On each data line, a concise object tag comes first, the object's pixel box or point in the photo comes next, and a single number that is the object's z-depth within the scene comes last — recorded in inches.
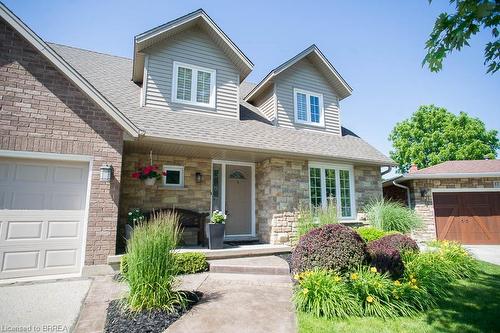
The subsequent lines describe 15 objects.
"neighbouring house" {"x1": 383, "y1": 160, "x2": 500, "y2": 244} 455.8
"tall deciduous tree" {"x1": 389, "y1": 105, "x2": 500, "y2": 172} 1106.7
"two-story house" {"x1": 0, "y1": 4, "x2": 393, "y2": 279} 215.2
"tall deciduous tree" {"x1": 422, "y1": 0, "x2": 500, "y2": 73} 105.5
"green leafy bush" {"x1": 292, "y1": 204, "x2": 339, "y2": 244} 301.8
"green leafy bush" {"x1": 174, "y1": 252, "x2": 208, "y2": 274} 223.5
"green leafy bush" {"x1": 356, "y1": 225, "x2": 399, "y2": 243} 291.6
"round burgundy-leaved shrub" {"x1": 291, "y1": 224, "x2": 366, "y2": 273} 184.7
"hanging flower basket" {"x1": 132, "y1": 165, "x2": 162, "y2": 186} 275.0
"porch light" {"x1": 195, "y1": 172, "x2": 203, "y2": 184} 326.3
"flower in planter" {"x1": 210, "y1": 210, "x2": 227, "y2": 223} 270.3
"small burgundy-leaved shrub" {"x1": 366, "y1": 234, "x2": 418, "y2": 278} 193.3
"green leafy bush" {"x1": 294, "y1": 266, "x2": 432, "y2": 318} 155.6
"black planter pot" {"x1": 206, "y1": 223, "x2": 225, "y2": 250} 266.5
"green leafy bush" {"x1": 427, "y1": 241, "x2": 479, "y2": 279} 248.2
